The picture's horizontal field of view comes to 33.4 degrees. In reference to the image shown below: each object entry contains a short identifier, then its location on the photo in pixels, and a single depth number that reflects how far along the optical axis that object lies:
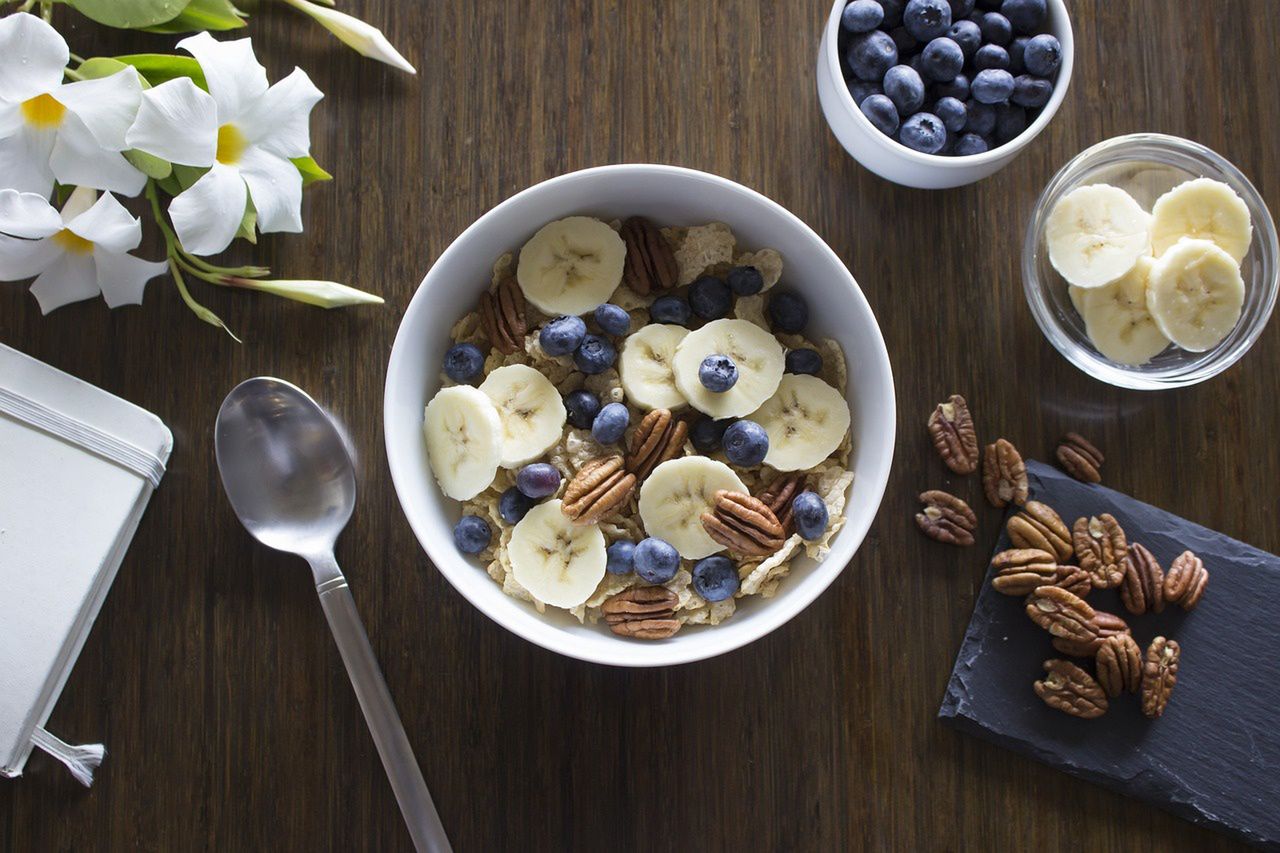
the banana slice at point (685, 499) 0.66
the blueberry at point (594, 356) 0.66
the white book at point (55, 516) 0.70
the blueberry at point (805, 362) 0.67
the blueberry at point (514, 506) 0.67
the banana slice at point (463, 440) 0.66
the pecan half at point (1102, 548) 0.70
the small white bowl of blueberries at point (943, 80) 0.68
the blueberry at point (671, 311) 0.67
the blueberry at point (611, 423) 0.66
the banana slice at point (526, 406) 0.67
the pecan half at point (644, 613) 0.66
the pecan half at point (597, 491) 0.66
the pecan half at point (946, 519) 0.70
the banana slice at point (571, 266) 0.67
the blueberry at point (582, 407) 0.67
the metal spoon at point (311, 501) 0.69
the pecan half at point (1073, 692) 0.70
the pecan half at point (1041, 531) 0.70
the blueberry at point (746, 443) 0.66
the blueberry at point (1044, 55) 0.68
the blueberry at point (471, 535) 0.67
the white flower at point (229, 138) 0.64
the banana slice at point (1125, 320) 0.70
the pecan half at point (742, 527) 0.66
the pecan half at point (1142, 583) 0.70
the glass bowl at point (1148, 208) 0.70
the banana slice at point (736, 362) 0.66
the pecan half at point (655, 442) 0.66
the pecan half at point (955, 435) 0.70
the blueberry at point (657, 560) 0.66
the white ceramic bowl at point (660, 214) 0.65
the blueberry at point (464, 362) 0.67
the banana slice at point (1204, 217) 0.69
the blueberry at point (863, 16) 0.68
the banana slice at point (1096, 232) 0.69
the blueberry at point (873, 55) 0.68
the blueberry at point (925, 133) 0.68
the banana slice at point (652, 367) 0.67
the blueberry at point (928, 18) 0.68
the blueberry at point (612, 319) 0.67
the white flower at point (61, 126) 0.64
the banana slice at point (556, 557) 0.66
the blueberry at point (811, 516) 0.65
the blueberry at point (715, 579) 0.66
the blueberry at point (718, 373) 0.65
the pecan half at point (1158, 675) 0.70
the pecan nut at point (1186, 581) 0.70
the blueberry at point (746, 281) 0.67
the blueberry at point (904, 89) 0.68
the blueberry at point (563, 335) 0.66
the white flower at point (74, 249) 0.65
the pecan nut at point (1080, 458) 0.70
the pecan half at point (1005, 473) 0.70
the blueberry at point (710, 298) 0.67
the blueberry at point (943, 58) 0.68
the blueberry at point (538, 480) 0.66
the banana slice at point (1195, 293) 0.69
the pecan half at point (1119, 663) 0.69
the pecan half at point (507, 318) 0.67
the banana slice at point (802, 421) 0.67
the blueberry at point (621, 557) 0.66
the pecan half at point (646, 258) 0.68
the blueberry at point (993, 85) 0.68
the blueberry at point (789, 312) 0.68
